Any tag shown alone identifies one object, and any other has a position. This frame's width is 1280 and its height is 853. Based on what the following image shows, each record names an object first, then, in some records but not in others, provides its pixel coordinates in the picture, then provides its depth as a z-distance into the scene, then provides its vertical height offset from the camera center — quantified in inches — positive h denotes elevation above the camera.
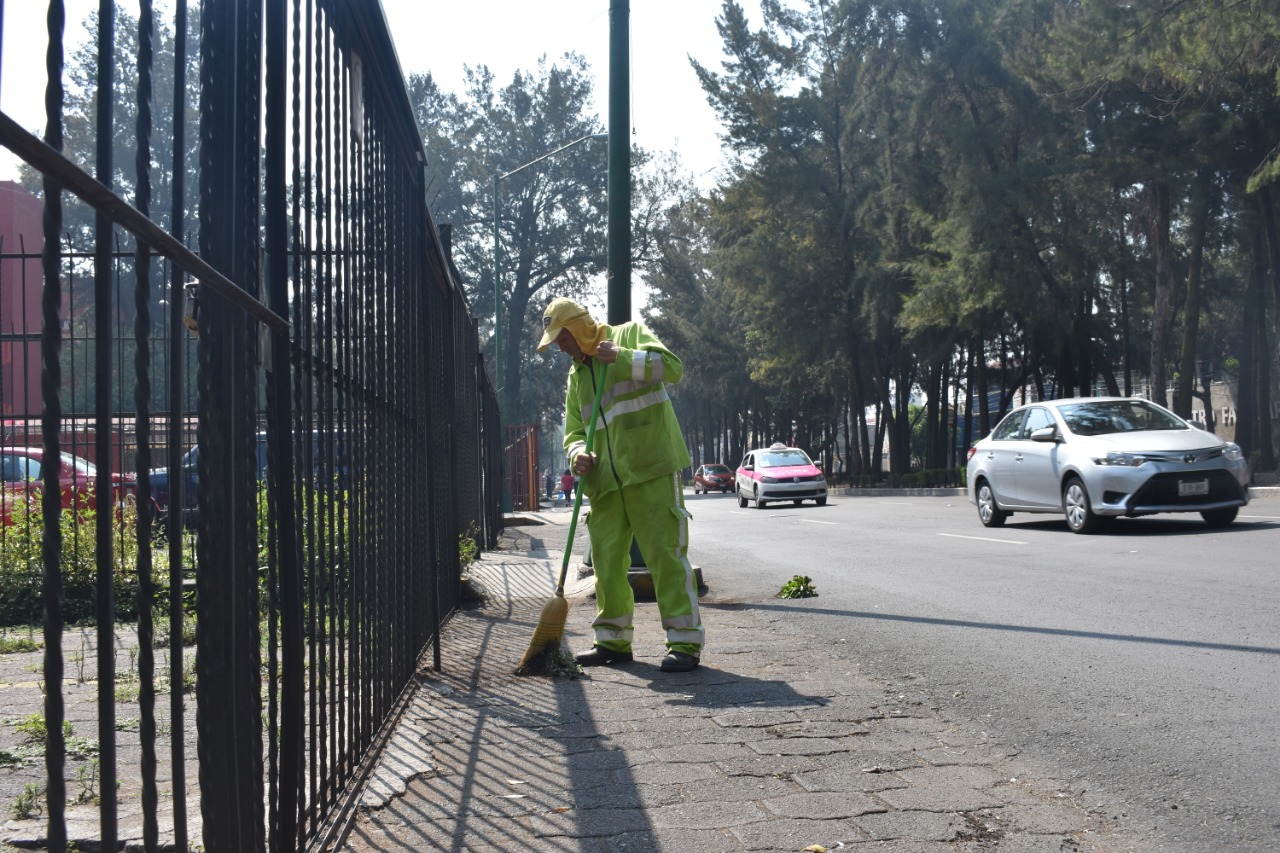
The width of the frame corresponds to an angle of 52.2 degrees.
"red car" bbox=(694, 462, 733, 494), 2401.6 -23.0
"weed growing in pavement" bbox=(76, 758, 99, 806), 142.2 -34.6
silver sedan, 529.7 -2.6
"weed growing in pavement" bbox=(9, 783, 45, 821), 137.2 -34.8
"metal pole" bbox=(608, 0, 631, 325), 422.6 +100.8
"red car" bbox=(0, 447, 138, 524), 233.0 -0.9
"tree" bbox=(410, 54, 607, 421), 1972.2 +432.1
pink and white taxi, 1243.2 -12.8
